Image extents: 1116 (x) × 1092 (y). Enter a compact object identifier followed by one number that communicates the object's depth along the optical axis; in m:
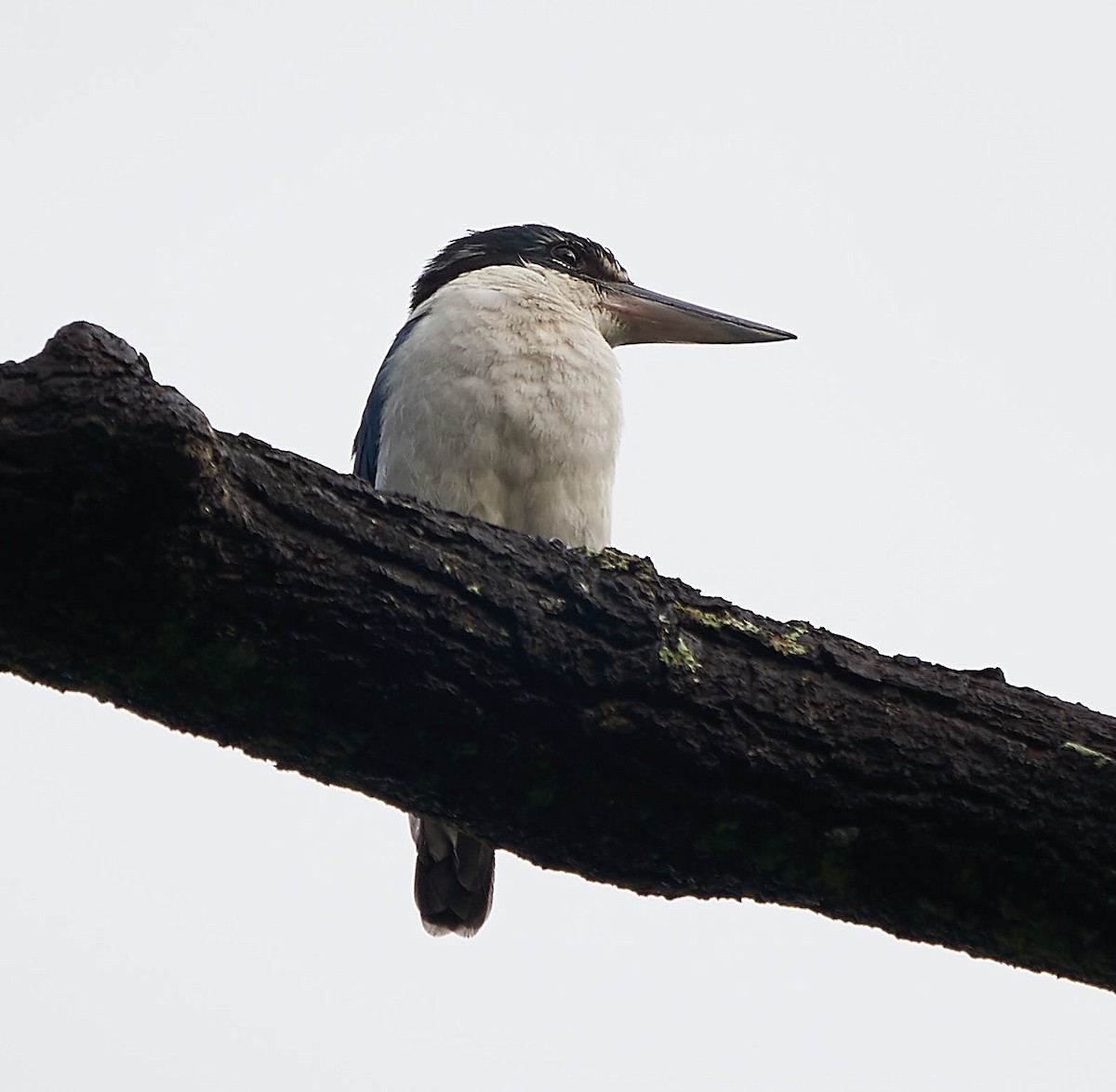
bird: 8.34
